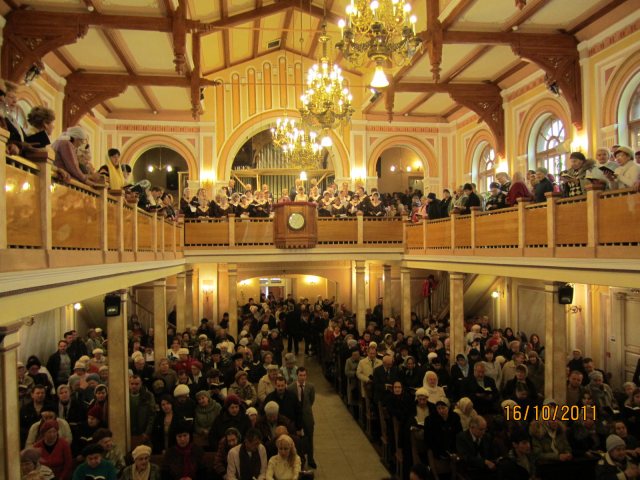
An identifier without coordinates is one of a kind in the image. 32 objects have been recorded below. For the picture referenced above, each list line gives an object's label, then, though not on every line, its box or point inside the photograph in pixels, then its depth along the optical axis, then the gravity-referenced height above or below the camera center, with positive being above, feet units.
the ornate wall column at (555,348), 30.42 -6.37
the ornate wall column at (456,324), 42.57 -6.74
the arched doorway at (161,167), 89.76 +13.03
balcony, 15.80 +0.49
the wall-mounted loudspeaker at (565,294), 30.27 -3.24
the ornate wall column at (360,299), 55.67 -6.01
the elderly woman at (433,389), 29.09 -8.16
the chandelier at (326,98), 39.32 +10.66
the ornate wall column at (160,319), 41.91 -5.80
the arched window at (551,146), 48.67 +8.62
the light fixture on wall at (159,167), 89.25 +13.04
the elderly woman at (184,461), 21.81 -8.88
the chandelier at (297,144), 58.80 +10.89
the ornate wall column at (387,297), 60.08 -6.40
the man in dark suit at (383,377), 31.60 -8.12
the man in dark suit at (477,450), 22.47 -9.14
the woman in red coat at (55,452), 21.12 -8.11
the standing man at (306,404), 28.60 -8.67
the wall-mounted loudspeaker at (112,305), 27.58 -3.03
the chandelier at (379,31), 27.14 +10.63
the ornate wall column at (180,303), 52.90 -5.78
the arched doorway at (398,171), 93.71 +12.16
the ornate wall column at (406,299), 55.36 -6.11
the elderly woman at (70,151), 19.86 +3.56
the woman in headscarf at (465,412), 25.57 -8.30
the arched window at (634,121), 38.91 +8.32
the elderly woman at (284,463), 21.61 -8.93
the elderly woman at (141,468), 20.11 -8.43
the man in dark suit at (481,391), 29.45 -8.58
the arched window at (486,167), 63.21 +8.53
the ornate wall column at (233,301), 53.83 -5.85
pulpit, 51.01 +1.66
